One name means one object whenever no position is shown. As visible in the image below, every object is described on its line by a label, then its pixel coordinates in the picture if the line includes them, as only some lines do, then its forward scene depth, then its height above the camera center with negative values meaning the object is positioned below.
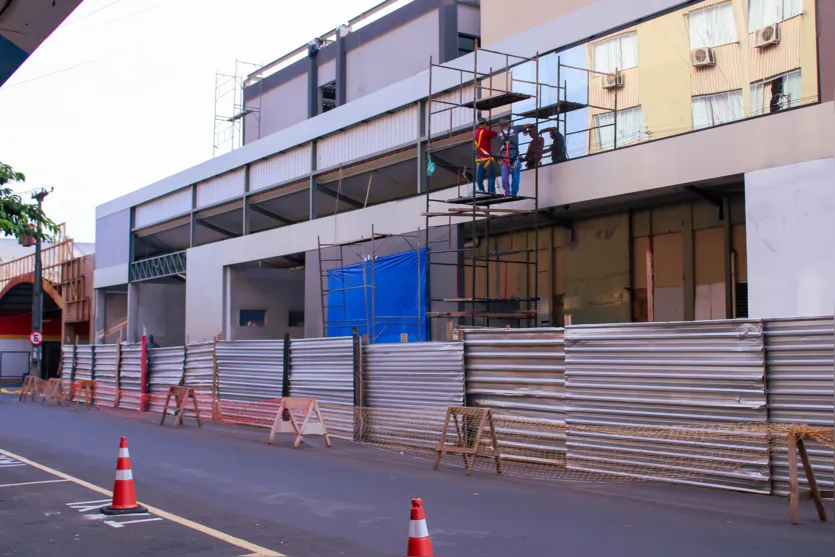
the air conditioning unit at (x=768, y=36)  15.92 +5.59
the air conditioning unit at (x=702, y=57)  17.00 +5.56
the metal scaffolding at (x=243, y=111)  39.81 +10.59
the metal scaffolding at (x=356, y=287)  23.61 +1.64
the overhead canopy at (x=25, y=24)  7.33 +2.77
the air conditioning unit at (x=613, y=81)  18.62 +5.61
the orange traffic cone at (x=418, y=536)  6.15 -1.31
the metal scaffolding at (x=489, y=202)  19.88 +3.40
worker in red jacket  19.88 +4.28
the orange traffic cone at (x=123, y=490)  9.45 -1.54
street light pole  40.78 +2.00
